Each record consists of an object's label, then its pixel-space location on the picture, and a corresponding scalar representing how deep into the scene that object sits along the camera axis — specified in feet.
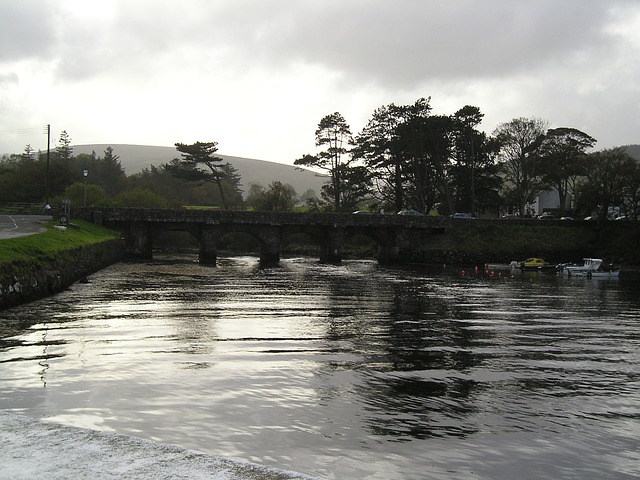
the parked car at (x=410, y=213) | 288.92
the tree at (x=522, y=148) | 302.45
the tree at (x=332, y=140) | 329.72
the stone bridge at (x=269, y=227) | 231.09
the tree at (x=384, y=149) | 302.45
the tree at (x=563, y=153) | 297.33
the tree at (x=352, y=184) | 314.96
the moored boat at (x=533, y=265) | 223.40
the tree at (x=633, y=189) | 266.57
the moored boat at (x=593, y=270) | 196.95
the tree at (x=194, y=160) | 338.34
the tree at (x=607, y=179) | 270.26
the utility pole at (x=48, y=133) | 267.35
